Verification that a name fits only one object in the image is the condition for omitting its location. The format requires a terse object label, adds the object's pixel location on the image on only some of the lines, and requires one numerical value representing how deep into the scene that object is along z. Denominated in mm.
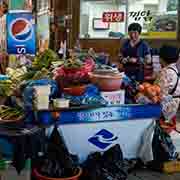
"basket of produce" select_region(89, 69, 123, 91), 4746
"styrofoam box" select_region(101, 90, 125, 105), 4785
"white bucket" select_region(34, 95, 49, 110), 4363
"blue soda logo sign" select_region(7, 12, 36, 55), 6566
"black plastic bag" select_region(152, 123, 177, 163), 5148
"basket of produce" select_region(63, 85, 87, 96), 4598
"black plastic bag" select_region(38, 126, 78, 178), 4301
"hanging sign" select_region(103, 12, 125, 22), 9281
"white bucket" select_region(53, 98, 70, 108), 4461
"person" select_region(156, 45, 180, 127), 5500
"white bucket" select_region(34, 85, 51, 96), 4332
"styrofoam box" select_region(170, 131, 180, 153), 5629
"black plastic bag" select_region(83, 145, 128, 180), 4480
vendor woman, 7223
